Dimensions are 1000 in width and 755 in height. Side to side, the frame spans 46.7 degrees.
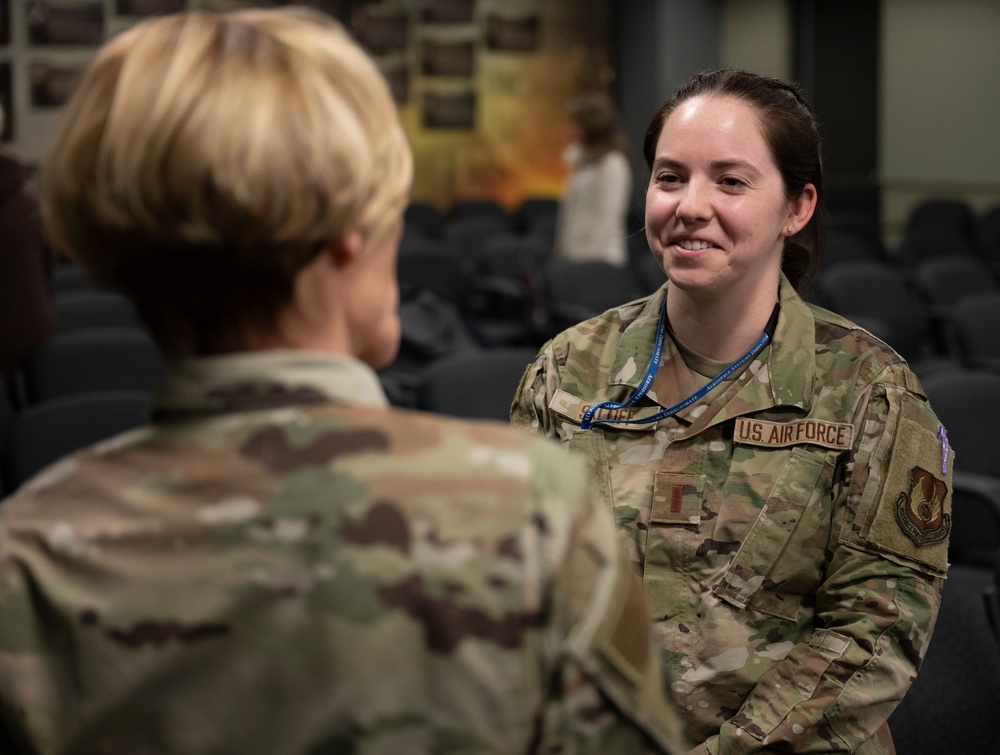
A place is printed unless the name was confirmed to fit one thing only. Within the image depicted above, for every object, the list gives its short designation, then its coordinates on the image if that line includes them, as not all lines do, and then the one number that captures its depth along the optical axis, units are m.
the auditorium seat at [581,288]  5.92
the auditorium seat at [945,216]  9.05
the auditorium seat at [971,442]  3.22
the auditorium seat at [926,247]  7.70
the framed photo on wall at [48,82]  9.04
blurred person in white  6.05
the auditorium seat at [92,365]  3.88
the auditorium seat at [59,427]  2.88
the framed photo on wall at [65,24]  9.03
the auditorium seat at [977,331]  4.57
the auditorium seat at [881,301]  5.62
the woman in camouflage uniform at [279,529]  0.73
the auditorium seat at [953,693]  2.04
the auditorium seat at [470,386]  3.39
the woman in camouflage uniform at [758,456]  1.41
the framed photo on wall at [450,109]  10.45
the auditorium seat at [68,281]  5.70
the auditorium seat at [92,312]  4.78
